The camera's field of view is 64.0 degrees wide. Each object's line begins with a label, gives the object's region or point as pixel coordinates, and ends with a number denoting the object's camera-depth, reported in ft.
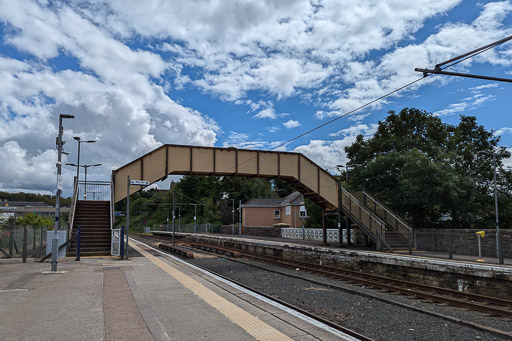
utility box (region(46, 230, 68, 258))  61.21
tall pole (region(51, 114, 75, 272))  51.19
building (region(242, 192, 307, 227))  221.19
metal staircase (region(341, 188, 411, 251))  81.87
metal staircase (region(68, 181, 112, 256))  70.11
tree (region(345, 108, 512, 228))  86.21
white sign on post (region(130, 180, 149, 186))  68.15
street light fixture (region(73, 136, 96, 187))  117.70
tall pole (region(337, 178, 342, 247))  94.68
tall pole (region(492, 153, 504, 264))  57.35
